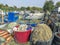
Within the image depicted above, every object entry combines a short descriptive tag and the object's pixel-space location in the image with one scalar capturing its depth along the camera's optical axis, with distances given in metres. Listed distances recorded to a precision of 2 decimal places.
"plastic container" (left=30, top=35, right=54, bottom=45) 1.56
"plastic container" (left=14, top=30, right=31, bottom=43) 1.91
